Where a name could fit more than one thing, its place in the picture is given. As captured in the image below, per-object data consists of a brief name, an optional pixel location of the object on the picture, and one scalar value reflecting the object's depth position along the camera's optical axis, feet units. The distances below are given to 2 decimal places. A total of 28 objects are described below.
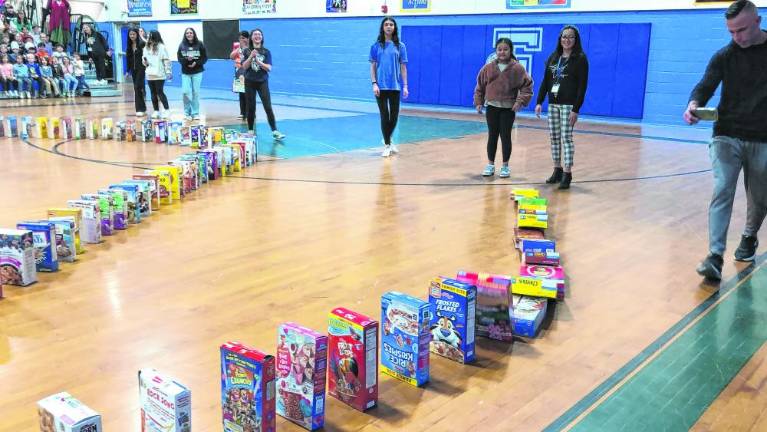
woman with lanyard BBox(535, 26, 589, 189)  20.56
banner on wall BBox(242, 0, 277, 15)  59.98
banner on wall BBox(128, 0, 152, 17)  71.15
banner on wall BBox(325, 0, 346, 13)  54.70
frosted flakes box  9.48
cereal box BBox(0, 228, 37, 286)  12.04
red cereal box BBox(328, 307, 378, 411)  8.29
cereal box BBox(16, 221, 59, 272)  12.79
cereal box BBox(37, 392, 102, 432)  6.33
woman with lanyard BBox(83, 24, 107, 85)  61.87
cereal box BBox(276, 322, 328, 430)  7.89
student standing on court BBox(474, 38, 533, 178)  22.24
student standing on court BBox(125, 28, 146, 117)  37.78
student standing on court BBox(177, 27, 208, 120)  35.09
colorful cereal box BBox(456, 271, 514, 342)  10.20
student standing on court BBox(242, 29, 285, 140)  29.66
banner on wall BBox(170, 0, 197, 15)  66.13
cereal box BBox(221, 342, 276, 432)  7.30
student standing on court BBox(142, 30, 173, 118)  36.19
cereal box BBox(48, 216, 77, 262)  13.38
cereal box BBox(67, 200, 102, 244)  14.73
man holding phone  12.71
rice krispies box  8.90
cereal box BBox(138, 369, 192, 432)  6.90
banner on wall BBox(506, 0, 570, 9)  43.27
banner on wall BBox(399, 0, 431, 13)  49.93
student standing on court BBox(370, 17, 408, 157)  25.82
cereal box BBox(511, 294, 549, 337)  10.56
